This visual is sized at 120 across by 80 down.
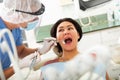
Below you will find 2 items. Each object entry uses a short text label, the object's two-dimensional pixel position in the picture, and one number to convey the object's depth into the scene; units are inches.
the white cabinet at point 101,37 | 93.9
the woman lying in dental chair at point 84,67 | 42.6
